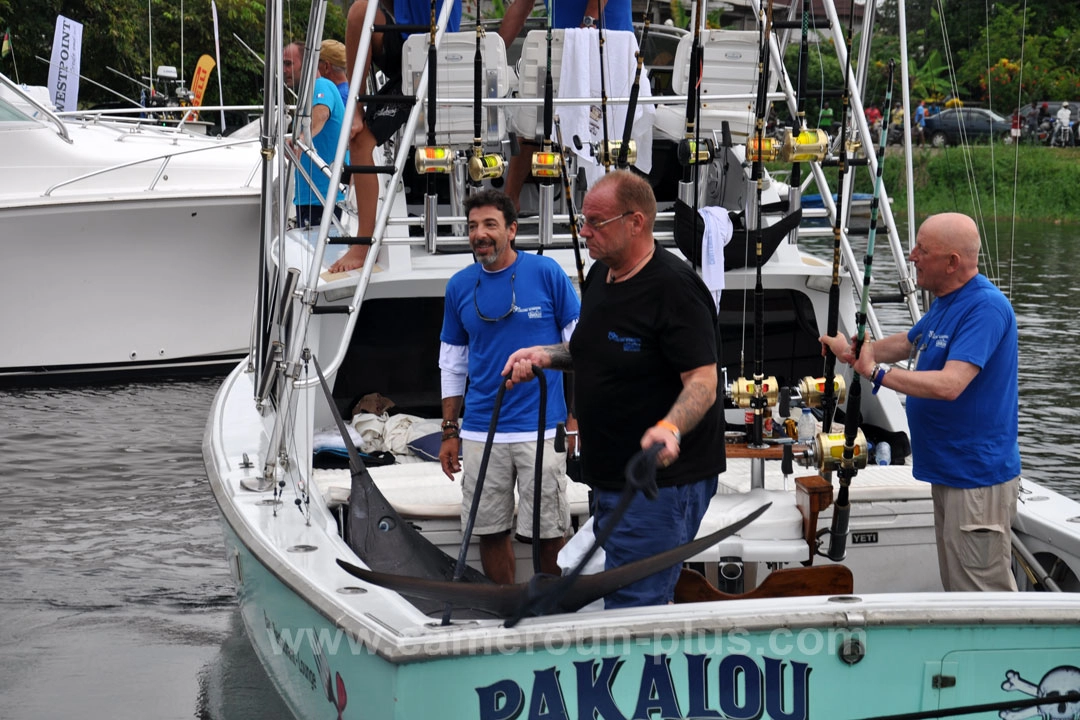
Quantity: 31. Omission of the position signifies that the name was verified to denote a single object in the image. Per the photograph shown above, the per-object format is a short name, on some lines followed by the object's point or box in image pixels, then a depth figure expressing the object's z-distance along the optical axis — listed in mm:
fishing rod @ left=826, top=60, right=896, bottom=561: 7836
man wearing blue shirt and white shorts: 9266
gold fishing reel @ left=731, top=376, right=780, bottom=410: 8539
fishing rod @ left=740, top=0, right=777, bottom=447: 8641
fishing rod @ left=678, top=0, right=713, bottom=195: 9445
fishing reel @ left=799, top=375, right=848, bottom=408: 8406
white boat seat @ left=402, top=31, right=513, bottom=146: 11828
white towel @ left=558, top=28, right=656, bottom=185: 11891
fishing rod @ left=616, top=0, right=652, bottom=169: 10203
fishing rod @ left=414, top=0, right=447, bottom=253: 10156
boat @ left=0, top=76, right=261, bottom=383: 22844
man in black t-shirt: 6852
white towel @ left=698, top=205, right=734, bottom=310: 10344
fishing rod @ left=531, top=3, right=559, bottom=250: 10367
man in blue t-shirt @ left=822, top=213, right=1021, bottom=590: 7824
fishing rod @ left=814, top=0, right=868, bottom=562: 7840
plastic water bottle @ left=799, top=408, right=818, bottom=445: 10133
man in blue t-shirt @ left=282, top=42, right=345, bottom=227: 15789
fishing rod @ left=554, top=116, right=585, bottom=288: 9742
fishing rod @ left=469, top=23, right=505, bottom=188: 10477
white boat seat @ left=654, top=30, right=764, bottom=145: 12469
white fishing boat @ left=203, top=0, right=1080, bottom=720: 6387
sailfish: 6461
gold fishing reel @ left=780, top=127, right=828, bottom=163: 9305
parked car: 68000
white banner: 31953
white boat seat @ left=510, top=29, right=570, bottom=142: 12594
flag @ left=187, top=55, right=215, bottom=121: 37312
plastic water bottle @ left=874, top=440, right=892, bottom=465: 11469
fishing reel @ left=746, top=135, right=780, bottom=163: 9398
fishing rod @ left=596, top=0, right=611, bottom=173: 10632
